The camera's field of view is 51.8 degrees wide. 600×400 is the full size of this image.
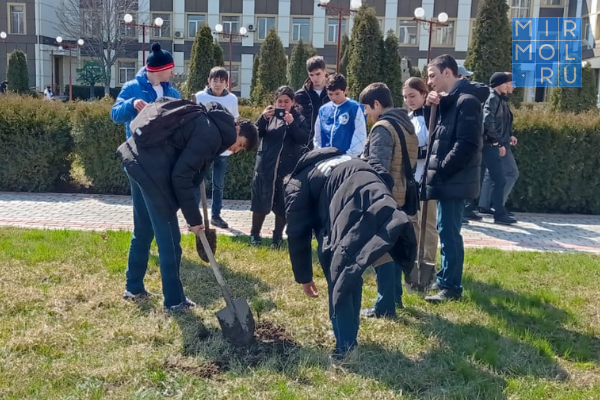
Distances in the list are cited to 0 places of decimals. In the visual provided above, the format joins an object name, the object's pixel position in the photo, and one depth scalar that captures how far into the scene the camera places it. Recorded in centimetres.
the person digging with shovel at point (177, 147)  413
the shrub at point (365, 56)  1330
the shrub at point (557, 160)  926
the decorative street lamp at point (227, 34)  2698
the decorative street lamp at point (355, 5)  1718
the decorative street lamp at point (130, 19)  2288
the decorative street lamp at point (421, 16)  1955
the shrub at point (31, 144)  982
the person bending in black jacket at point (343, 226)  327
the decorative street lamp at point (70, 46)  3656
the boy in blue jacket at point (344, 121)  545
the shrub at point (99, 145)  966
